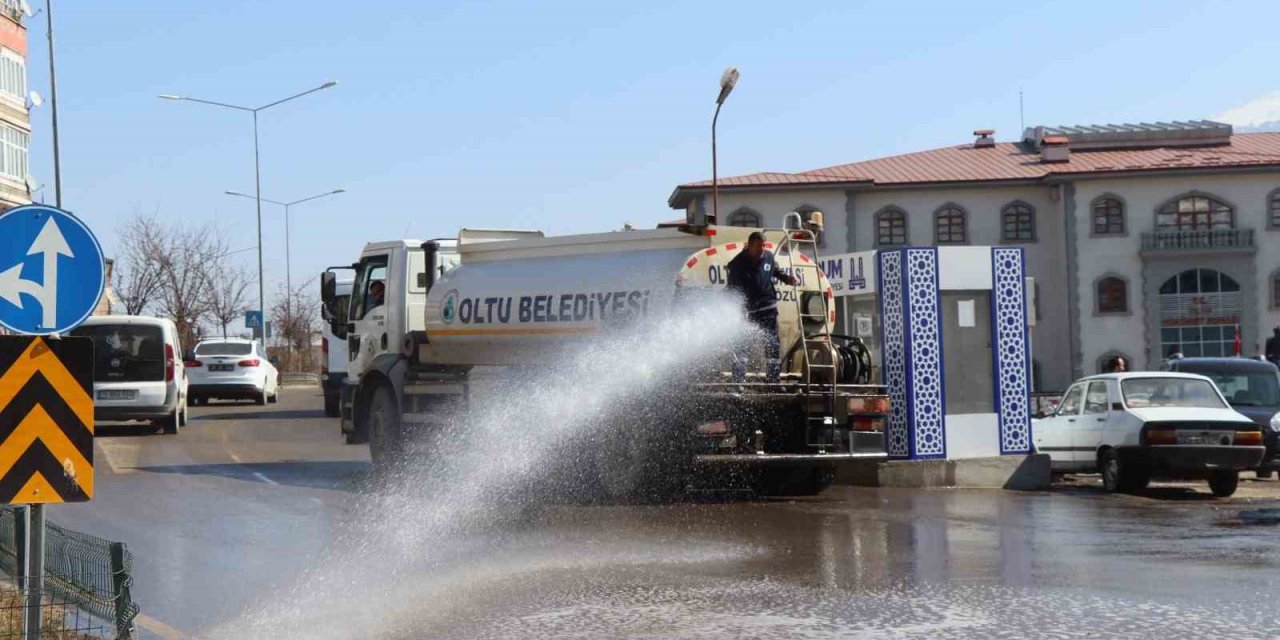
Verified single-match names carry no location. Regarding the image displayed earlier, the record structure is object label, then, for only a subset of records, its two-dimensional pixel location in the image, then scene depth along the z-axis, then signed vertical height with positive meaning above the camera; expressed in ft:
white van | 83.61 -0.53
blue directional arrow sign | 25.59 +1.46
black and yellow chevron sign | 25.27 -0.96
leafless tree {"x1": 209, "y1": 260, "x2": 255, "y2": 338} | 223.30 +7.35
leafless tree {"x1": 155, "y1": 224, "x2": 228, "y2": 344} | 211.20 +9.33
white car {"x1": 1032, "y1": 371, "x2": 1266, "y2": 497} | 57.88 -3.89
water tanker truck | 50.08 -0.03
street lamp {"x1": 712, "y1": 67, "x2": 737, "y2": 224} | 90.99 +14.85
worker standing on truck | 50.44 +1.67
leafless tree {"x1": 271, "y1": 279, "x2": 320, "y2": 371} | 249.55 +4.33
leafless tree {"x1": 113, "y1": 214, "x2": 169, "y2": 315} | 207.31 +10.44
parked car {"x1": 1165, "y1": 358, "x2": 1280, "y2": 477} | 69.26 -2.47
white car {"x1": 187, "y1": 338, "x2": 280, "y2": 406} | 120.67 -1.26
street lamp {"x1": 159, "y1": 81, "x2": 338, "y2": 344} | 180.34 +19.17
